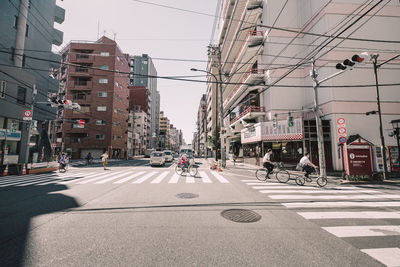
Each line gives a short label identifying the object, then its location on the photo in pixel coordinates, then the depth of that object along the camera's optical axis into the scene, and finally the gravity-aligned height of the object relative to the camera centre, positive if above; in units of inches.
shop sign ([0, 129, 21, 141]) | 618.4 +53.1
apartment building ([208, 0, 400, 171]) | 613.9 +270.5
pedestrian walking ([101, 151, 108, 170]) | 682.2 -36.1
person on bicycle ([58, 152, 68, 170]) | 606.5 -42.8
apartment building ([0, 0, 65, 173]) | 653.3 +342.0
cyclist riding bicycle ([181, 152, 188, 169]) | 524.9 -37.7
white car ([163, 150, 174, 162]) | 1150.8 -46.6
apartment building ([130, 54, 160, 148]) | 3297.2 +1364.1
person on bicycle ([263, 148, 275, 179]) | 430.3 -37.4
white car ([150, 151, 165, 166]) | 800.9 -46.6
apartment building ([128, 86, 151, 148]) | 2775.6 +816.9
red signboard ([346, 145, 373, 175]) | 444.8 -27.9
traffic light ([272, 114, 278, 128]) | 659.5 +102.9
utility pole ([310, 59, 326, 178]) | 438.9 +53.3
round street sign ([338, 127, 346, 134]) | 443.9 +50.8
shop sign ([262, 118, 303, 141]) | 664.4 +74.9
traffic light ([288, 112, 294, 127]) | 552.1 +92.7
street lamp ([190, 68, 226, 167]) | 766.5 +10.1
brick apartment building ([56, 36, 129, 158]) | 1579.7 +463.9
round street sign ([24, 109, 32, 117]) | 597.6 +126.7
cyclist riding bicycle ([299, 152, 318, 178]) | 398.3 -37.1
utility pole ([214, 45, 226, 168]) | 764.0 +41.8
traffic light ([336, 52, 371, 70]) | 284.5 +153.7
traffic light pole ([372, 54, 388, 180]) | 489.0 -11.7
